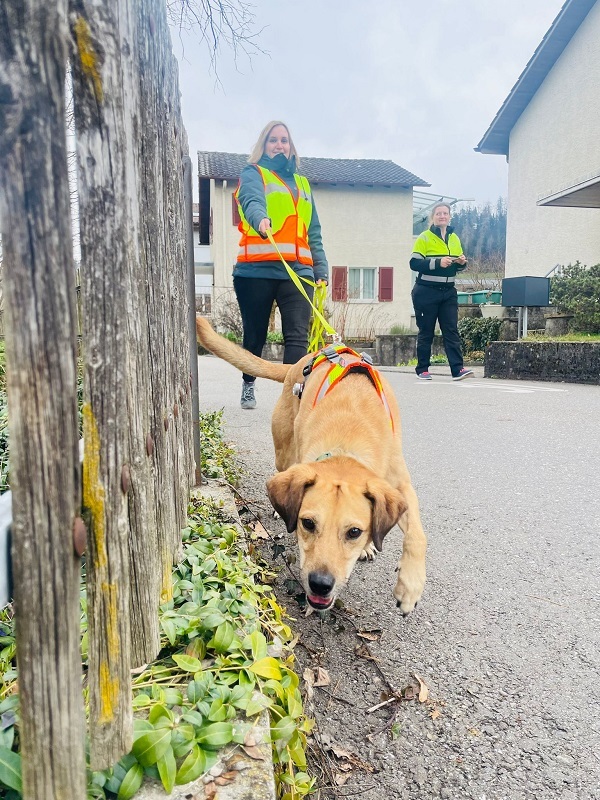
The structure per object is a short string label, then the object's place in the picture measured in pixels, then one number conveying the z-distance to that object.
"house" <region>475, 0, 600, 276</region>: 16.83
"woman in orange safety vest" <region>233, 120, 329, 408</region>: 5.23
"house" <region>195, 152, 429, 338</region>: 28.03
